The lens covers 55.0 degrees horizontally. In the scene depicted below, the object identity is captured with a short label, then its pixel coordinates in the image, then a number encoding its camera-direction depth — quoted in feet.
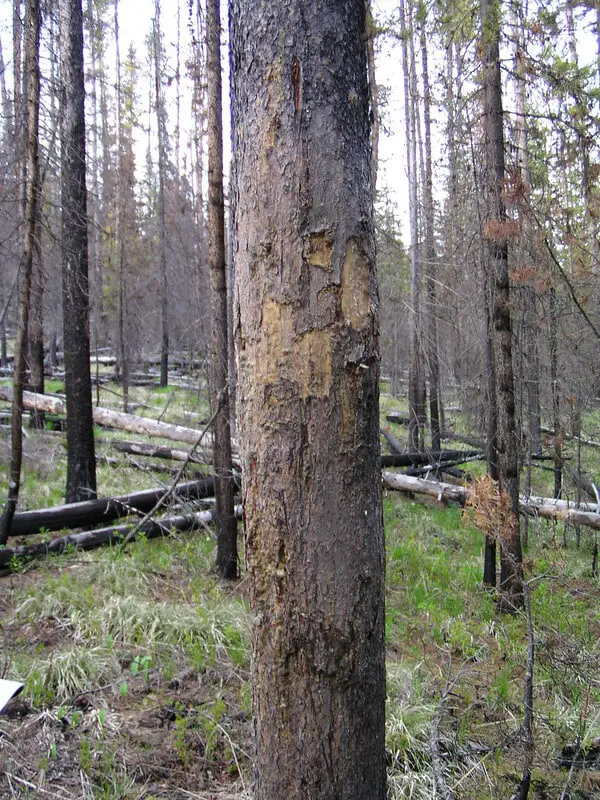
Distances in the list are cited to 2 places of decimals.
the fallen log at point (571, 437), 38.12
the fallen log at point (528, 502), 29.76
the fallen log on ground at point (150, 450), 34.50
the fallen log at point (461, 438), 39.83
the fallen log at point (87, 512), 22.65
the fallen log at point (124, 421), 37.50
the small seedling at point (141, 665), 14.47
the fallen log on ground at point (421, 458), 40.06
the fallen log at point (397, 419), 62.59
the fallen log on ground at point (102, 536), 20.84
